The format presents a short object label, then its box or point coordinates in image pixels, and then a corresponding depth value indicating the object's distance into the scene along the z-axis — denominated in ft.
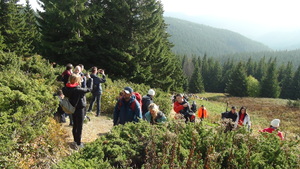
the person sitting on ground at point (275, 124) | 20.67
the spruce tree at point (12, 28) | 84.43
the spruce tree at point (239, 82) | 205.93
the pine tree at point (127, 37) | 59.26
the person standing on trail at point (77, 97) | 16.84
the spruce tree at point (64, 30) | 56.70
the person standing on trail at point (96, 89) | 27.54
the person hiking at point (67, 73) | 24.23
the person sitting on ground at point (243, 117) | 25.44
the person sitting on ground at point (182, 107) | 22.35
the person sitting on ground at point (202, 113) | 36.99
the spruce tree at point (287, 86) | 213.32
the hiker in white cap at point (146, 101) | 21.29
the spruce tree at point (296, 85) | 208.49
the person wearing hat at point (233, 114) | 25.82
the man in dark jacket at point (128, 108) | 17.44
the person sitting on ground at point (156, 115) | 16.37
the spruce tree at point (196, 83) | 225.13
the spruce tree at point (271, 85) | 202.49
